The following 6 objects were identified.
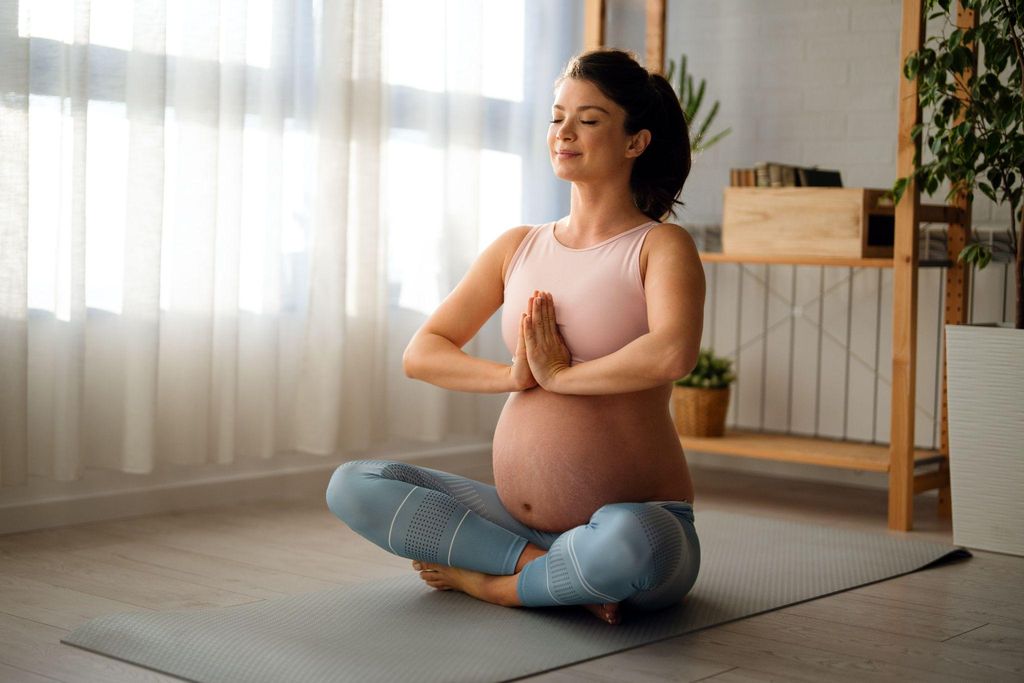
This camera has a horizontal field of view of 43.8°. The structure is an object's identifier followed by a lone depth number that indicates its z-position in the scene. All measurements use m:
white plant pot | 2.82
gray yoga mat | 1.81
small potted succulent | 3.65
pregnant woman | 2.04
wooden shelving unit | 3.02
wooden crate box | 3.21
